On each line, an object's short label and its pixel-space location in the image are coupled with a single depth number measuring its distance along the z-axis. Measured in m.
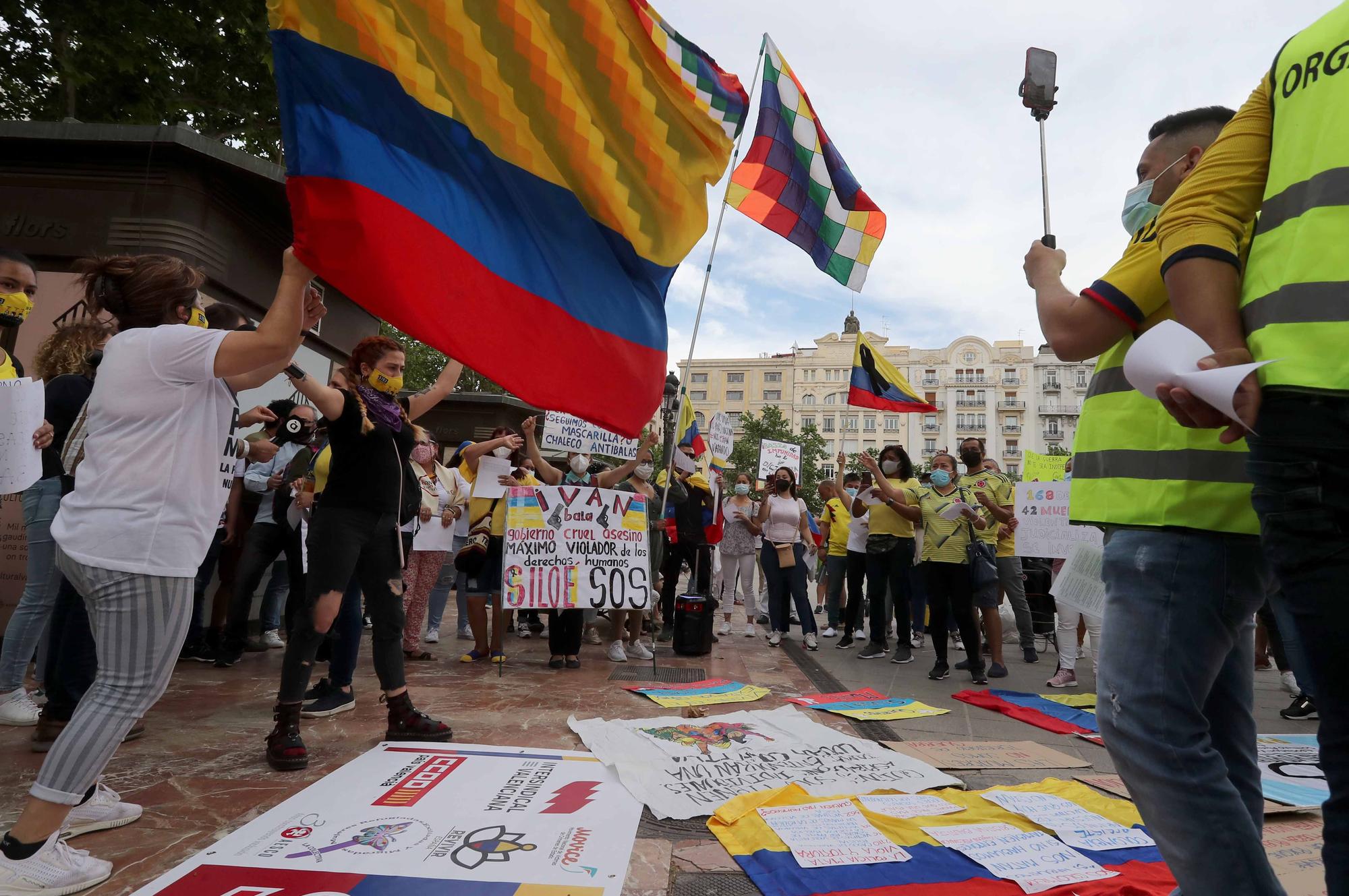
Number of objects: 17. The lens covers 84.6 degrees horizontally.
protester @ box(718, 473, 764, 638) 9.06
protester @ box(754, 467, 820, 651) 8.07
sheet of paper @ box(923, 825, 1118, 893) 2.27
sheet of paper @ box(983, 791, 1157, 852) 2.55
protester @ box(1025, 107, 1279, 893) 1.41
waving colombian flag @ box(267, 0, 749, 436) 2.13
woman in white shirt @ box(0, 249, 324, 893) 2.04
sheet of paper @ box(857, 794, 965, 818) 2.76
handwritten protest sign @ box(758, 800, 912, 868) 2.36
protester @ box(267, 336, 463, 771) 3.40
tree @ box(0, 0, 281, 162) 7.82
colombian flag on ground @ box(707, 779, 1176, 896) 2.18
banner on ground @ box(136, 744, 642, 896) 2.12
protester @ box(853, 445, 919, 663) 7.25
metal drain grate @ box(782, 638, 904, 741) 4.14
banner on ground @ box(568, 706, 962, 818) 3.02
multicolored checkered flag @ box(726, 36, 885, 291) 6.32
